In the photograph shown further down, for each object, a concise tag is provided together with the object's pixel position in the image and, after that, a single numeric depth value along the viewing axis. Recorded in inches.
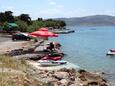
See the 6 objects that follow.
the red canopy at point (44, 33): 638.5
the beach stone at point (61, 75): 378.5
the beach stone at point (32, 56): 573.6
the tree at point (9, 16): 1680.4
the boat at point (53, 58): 517.6
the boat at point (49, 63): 493.1
